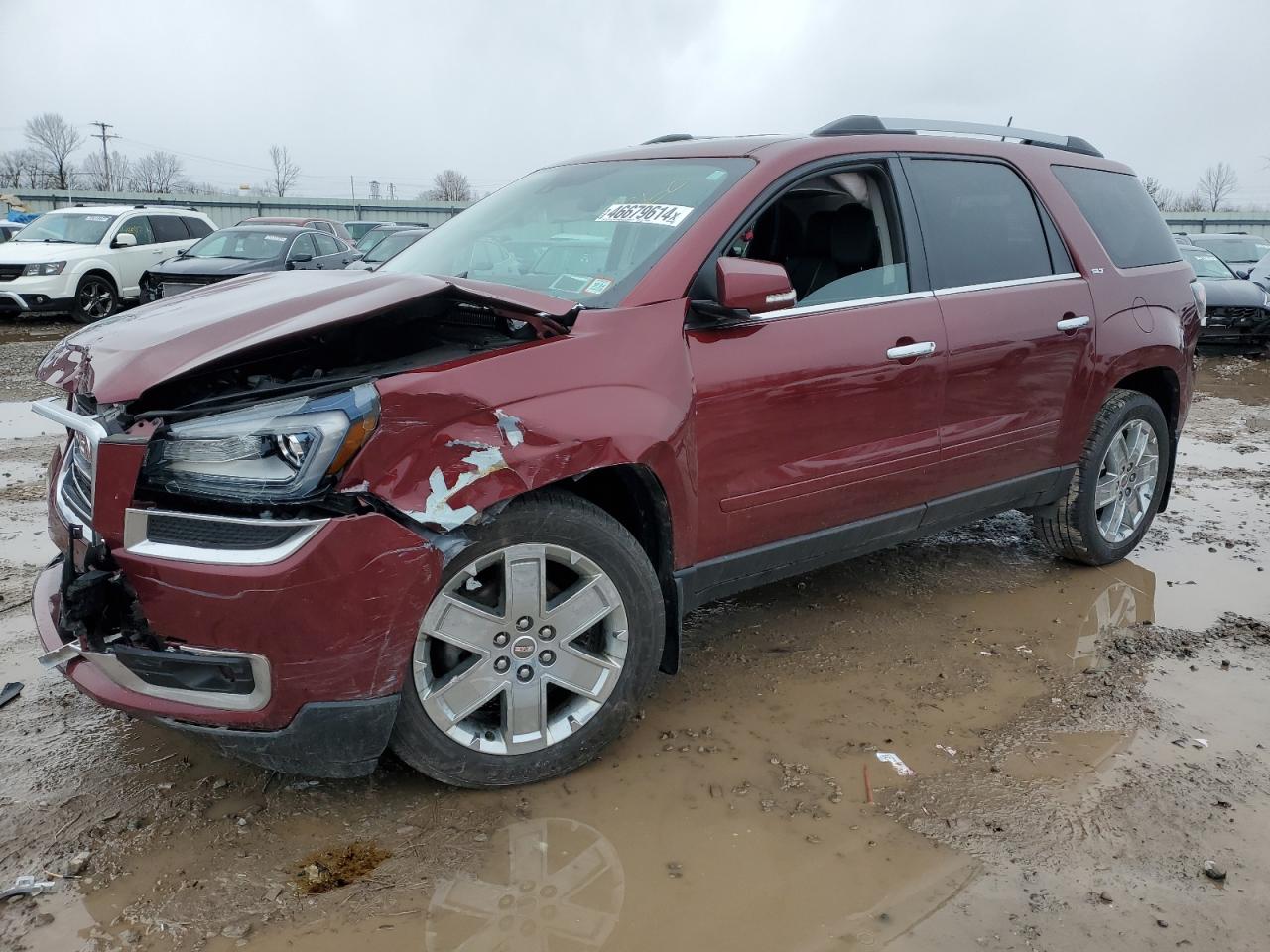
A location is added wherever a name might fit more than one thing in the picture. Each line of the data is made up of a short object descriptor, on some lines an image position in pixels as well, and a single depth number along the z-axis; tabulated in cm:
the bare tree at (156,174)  8259
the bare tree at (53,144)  7274
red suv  227
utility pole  7656
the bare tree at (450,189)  7344
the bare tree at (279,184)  8519
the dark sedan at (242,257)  1329
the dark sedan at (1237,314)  1279
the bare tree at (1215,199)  8338
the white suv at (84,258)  1345
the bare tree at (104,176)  7520
